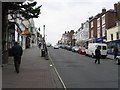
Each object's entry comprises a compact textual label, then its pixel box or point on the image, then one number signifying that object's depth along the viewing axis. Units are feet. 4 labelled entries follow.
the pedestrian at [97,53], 39.93
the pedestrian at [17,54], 24.96
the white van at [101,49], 58.84
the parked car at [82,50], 76.81
